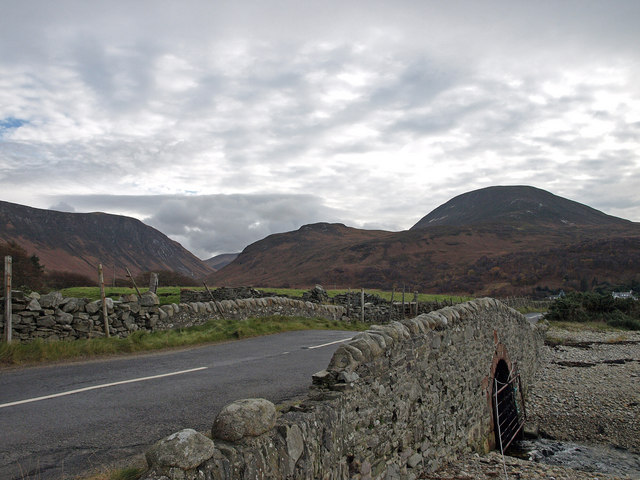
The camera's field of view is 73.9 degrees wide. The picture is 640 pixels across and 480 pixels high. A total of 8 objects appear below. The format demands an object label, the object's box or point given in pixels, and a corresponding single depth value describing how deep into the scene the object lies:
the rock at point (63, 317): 11.56
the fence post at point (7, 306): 10.53
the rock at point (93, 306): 12.23
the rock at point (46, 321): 11.21
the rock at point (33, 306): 11.09
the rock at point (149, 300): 13.93
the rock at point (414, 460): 6.57
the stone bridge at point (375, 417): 3.41
